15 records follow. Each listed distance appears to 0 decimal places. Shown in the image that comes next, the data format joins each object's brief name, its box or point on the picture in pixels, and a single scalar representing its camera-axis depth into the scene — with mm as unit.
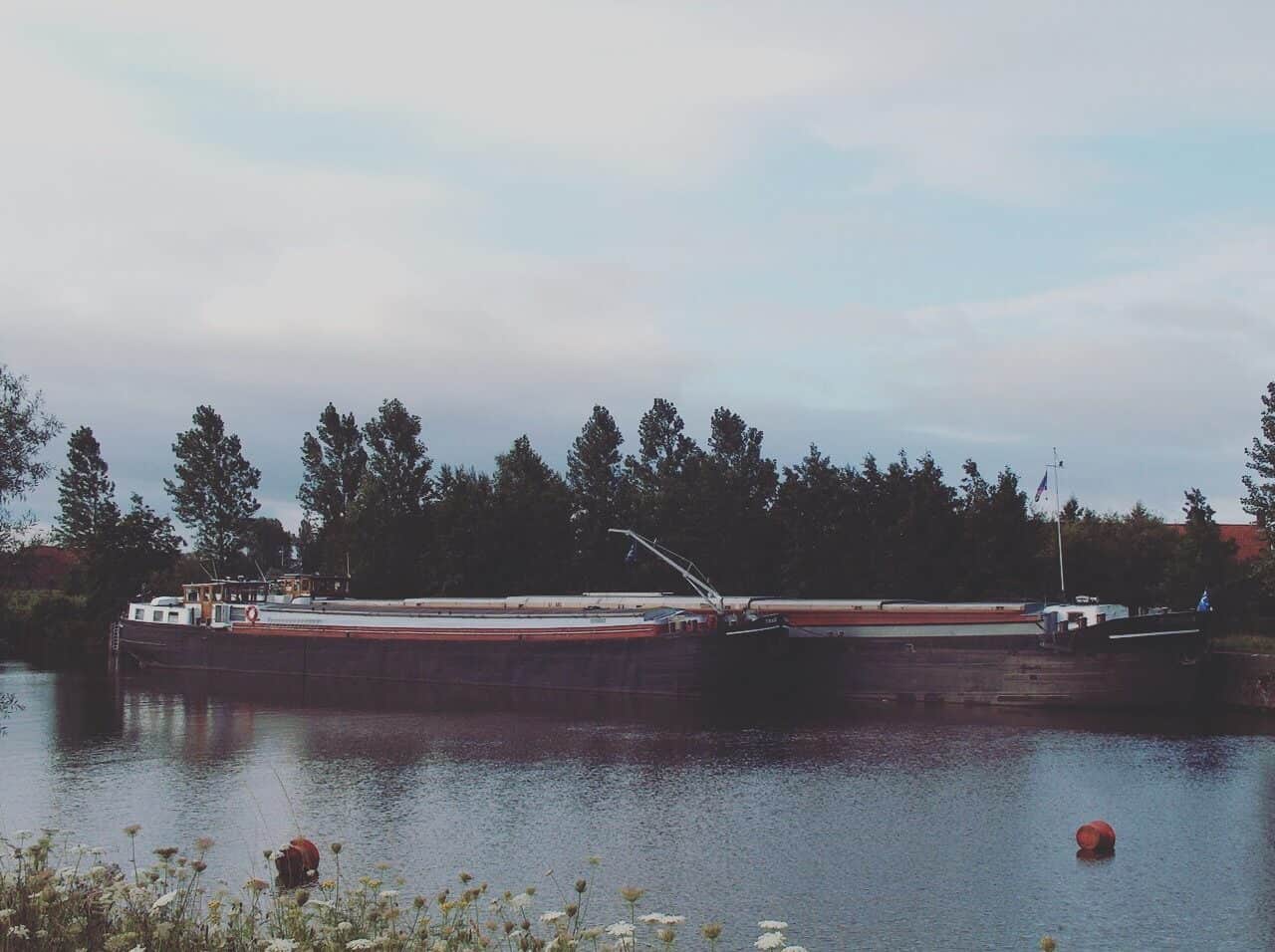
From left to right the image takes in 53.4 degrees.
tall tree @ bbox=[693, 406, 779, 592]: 110000
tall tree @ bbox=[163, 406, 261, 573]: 146375
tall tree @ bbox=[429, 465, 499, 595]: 115500
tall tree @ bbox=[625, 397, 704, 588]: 113188
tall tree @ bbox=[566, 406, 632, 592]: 119125
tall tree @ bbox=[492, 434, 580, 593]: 117125
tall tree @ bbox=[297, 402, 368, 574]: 143875
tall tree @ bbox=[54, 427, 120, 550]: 143250
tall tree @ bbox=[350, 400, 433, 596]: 121562
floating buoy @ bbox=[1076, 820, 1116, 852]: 36281
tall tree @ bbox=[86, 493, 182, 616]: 135875
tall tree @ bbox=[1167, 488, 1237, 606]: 86062
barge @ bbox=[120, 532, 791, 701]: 74188
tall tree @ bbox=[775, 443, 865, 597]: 103250
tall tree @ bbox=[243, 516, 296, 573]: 150500
